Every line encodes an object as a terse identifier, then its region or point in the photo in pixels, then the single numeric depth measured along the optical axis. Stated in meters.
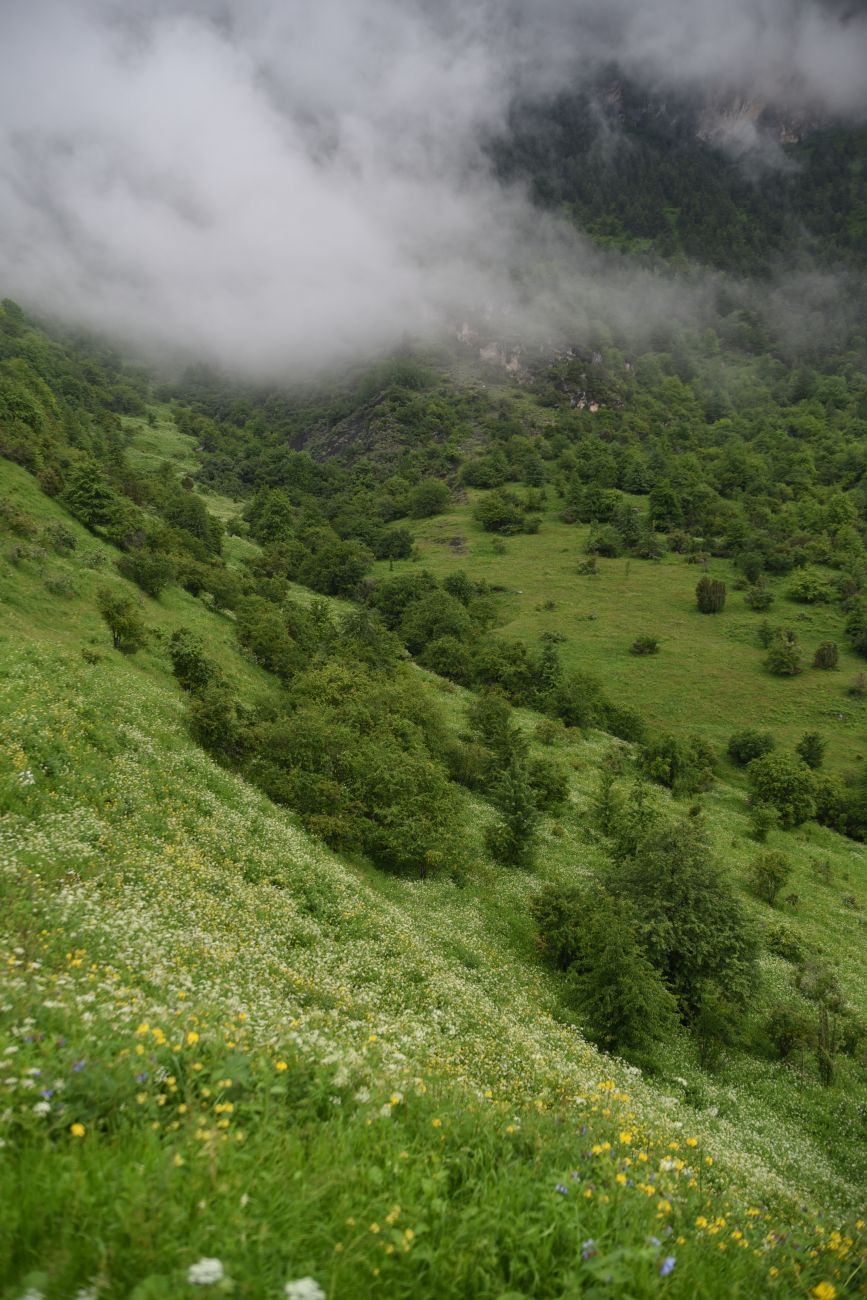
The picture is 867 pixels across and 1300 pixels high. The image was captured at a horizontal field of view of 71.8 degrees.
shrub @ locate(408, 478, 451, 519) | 176.75
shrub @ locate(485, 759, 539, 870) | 36.03
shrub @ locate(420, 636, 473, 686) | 83.19
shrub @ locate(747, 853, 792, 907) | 41.56
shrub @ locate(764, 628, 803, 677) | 95.12
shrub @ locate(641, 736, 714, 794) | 61.69
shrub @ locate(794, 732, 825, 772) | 74.81
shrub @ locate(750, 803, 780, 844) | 53.94
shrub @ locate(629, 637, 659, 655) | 100.69
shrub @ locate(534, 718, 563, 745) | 62.77
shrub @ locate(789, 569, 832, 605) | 115.62
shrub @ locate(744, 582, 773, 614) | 113.25
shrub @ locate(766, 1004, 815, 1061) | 24.47
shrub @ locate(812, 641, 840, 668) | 96.19
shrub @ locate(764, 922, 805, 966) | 34.00
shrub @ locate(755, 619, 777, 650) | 102.88
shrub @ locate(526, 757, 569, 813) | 46.59
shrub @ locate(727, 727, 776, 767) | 74.19
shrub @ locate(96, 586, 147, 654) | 41.94
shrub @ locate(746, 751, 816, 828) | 59.80
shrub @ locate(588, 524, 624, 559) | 139.25
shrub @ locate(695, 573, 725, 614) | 112.38
